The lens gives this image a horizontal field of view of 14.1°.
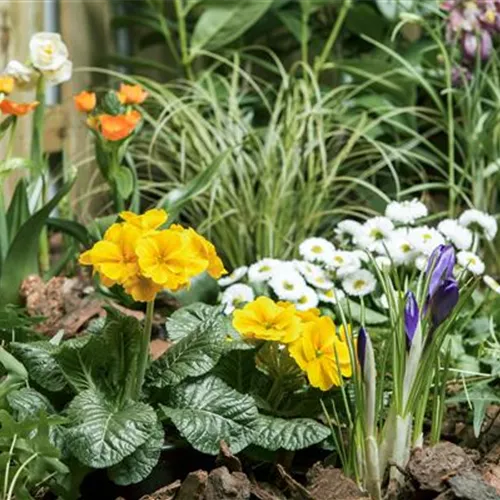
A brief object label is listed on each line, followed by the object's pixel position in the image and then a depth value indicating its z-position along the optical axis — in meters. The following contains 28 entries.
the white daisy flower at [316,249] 1.36
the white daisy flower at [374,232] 1.37
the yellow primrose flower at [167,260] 1.10
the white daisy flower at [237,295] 1.33
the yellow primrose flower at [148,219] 1.14
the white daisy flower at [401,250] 1.35
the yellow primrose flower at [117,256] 1.11
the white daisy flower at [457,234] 1.37
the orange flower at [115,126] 1.32
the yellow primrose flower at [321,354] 1.16
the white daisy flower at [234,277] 1.38
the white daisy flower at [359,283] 1.34
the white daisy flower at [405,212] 1.40
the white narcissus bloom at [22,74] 1.36
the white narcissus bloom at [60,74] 1.36
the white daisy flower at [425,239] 1.35
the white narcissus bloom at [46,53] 1.35
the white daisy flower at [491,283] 1.32
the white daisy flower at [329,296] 1.33
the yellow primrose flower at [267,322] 1.16
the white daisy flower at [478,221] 1.41
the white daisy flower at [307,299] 1.31
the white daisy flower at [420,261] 1.34
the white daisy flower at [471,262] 1.32
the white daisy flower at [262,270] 1.34
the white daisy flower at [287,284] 1.31
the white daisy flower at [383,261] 1.35
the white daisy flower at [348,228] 1.39
